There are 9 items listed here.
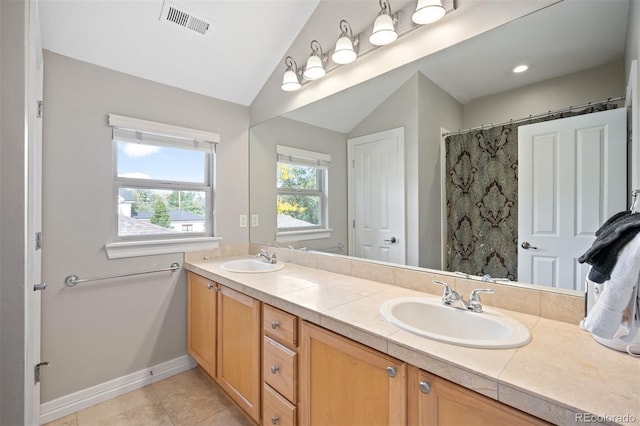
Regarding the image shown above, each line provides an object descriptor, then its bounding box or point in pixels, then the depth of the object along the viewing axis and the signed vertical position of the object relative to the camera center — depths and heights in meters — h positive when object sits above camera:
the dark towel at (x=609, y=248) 0.71 -0.09
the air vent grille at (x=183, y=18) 1.82 +1.27
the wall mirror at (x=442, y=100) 1.05 +0.54
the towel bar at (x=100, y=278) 1.84 -0.44
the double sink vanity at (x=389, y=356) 0.71 -0.44
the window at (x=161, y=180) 2.08 +0.25
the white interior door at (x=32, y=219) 1.06 -0.03
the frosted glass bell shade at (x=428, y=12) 1.33 +0.94
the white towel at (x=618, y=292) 0.67 -0.19
